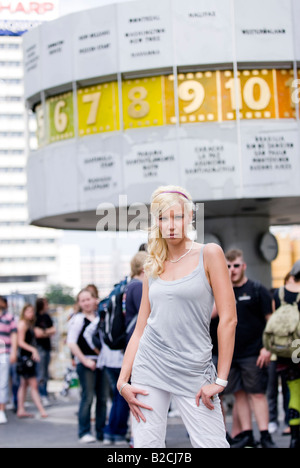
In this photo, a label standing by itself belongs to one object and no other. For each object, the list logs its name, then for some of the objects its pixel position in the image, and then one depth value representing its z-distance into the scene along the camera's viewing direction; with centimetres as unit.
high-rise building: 11694
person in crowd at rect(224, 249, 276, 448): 734
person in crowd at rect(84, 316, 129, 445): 800
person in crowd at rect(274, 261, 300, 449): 676
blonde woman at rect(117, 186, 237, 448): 349
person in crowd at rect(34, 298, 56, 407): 1312
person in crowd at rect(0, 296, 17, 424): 1077
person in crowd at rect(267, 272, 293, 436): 897
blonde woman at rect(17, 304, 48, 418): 1112
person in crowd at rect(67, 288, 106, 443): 841
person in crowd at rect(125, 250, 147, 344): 711
